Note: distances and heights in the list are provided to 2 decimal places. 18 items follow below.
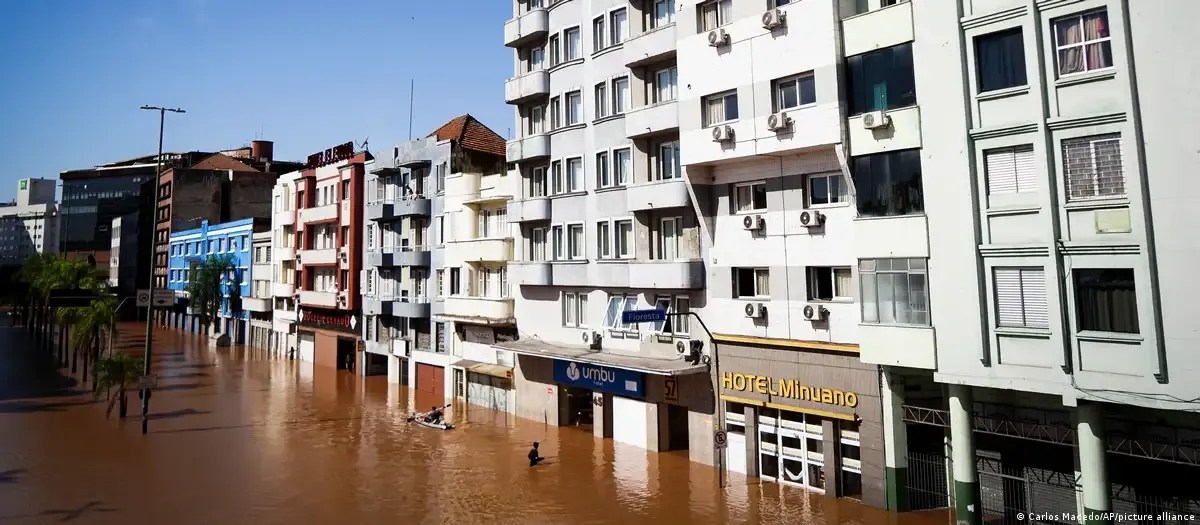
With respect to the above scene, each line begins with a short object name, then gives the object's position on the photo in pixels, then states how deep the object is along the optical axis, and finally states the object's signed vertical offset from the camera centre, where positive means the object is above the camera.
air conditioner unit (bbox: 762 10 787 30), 22.89 +8.77
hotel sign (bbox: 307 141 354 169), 58.68 +12.77
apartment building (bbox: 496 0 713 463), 27.91 +3.14
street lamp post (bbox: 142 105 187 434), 33.72 -0.43
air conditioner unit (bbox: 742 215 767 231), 24.36 +2.51
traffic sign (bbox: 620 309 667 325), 25.39 -0.56
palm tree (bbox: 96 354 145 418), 35.75 -3.02
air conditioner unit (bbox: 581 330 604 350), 31.44 -1.60
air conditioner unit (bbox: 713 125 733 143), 24.31 +5.51
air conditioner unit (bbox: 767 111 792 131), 22.53 +5.45
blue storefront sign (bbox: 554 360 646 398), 29.67 -3.29
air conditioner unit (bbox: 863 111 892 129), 20.31 +4.89
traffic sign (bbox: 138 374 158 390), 33.58 -3.26
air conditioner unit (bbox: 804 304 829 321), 22.41 -0.51
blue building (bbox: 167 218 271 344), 77.31 +6.43
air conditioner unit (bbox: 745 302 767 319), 24.22 -0.44
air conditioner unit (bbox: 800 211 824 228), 22.62 +2.42
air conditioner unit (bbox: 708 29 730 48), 24.59 +8.85
